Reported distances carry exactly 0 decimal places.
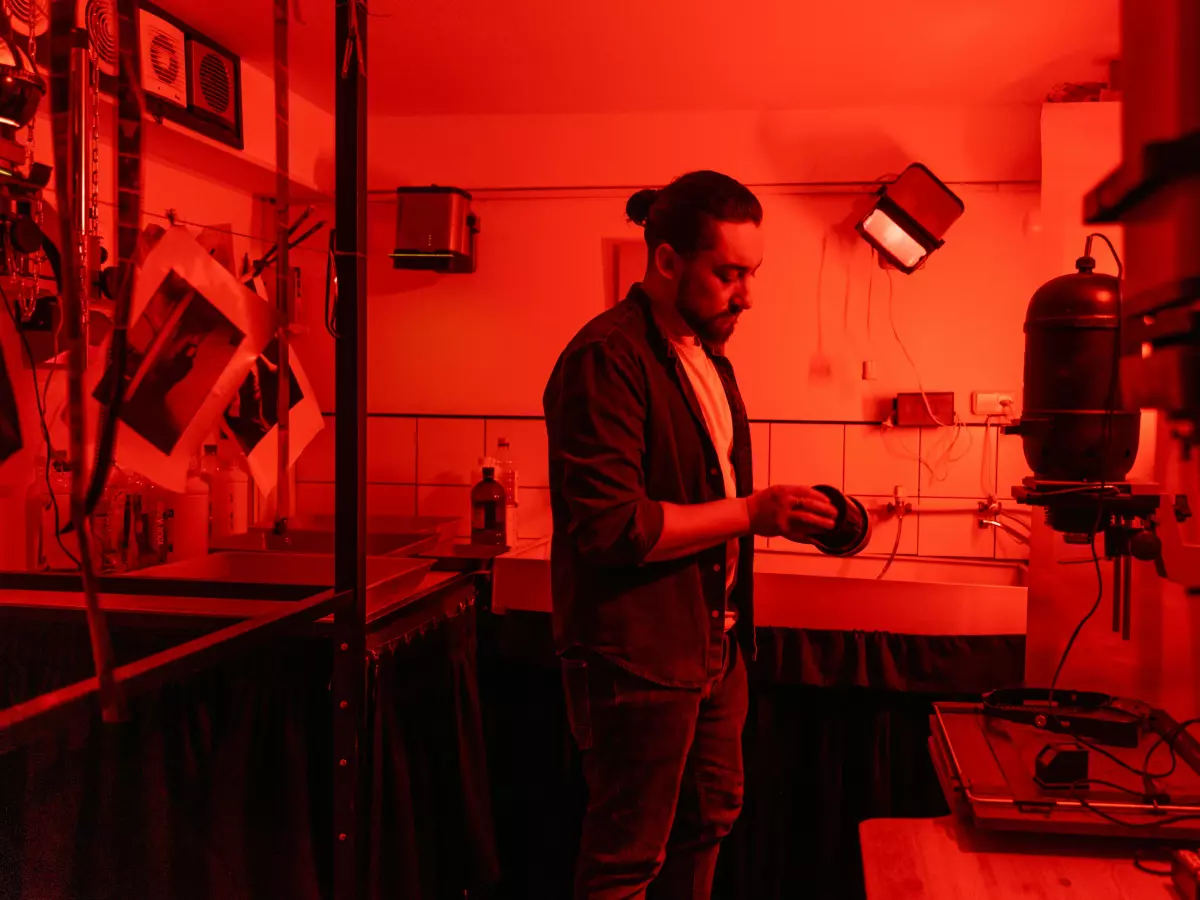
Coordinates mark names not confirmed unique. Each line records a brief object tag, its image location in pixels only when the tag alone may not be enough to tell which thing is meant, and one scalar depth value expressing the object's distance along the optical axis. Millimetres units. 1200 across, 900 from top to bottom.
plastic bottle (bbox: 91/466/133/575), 1881
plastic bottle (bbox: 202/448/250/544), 2311
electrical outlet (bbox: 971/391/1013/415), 2486
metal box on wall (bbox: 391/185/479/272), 2596
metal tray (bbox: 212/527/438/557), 2129
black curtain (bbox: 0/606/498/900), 1354
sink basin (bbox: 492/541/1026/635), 1959
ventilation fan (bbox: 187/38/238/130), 2184
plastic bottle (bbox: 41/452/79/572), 1806
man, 1331
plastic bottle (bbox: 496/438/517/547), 2541
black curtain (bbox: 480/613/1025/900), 1969
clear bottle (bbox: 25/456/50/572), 1832
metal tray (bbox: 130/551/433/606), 1900
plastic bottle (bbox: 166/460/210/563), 2102
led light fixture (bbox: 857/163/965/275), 2455
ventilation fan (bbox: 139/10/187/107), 2055
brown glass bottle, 2523
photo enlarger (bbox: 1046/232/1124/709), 1022
